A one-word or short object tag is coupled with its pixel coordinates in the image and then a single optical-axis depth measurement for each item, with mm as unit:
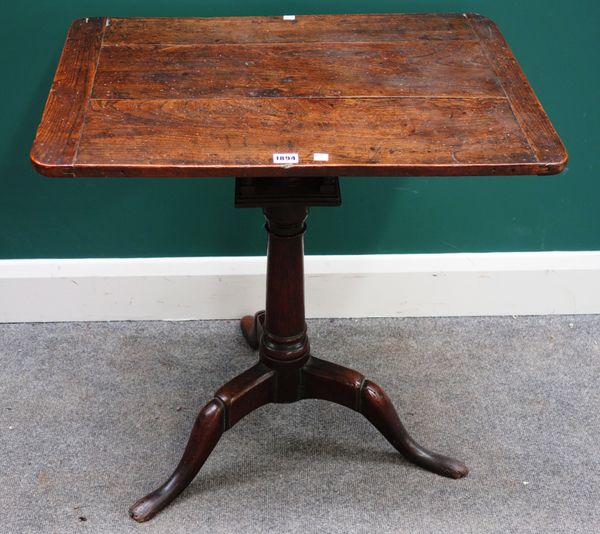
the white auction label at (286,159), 1204
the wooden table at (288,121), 1219
